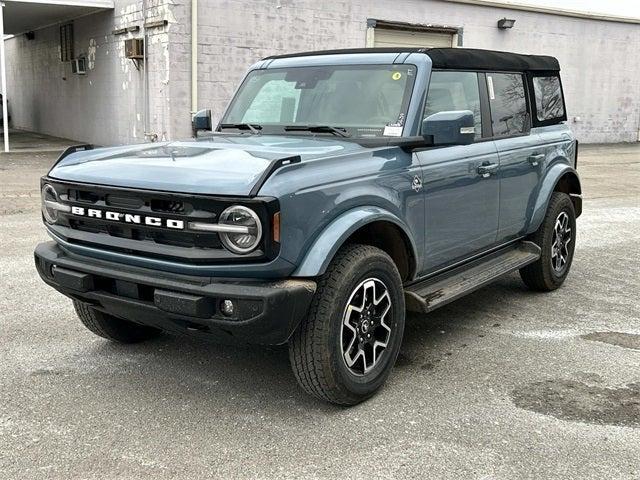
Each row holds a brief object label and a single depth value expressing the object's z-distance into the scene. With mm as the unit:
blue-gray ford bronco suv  3207
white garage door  17234
